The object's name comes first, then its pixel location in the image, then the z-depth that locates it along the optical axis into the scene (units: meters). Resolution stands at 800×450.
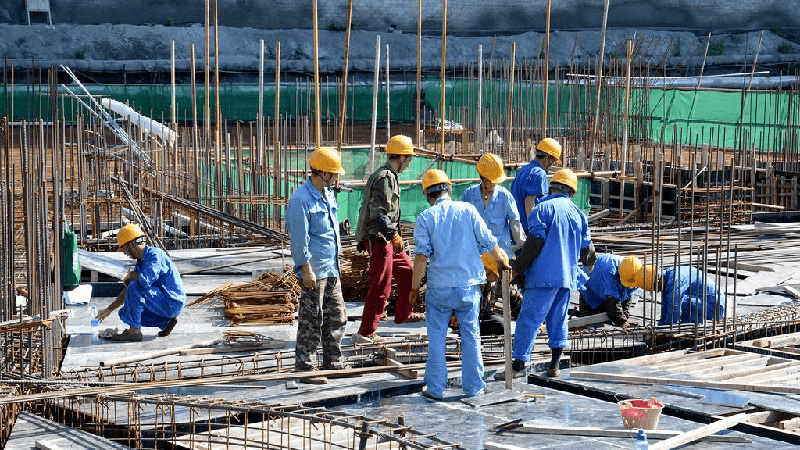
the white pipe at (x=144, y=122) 17.30
